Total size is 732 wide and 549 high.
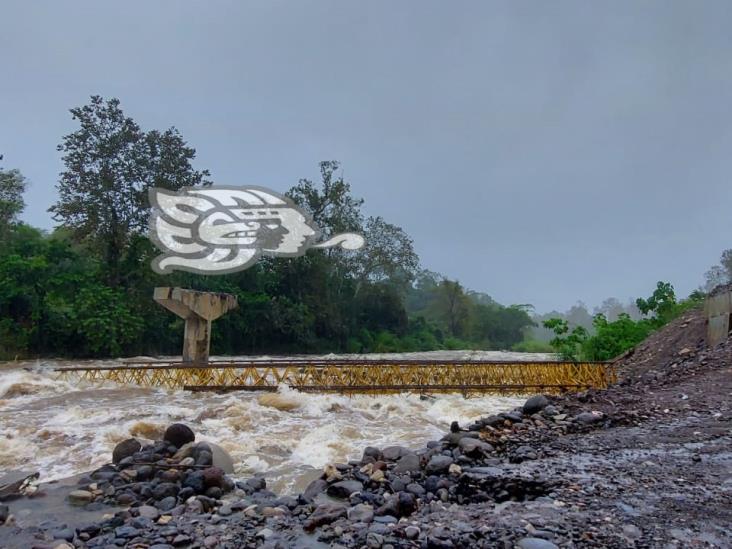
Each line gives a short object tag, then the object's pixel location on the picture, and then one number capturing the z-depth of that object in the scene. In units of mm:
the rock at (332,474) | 4750
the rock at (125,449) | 5492
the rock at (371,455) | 5242
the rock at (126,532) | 3660
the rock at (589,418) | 5887
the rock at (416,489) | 4148
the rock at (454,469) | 4398
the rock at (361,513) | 3680
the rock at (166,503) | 4310
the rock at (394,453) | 5211
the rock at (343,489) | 4441
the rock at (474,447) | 4859
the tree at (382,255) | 39000
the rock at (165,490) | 4547
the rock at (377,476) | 4582
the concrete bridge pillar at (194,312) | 15430
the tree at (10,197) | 23859
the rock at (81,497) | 4610
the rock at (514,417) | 6125
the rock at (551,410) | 6277
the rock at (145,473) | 4978
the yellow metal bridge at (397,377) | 11797
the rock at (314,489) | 4527
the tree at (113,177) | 25281
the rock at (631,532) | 2996
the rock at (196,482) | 4723
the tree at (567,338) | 18047
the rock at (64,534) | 3722
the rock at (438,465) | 4523
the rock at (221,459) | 5516
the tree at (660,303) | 17609
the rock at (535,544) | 2861
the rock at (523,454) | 4723
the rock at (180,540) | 3495
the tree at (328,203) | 34500
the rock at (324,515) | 3685
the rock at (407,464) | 4705
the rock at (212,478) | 4781
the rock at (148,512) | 4051
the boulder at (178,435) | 5828
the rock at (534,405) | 6543
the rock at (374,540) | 3119
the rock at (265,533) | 3573
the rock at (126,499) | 4536
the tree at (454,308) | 48094
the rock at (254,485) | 4905
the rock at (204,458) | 5242
